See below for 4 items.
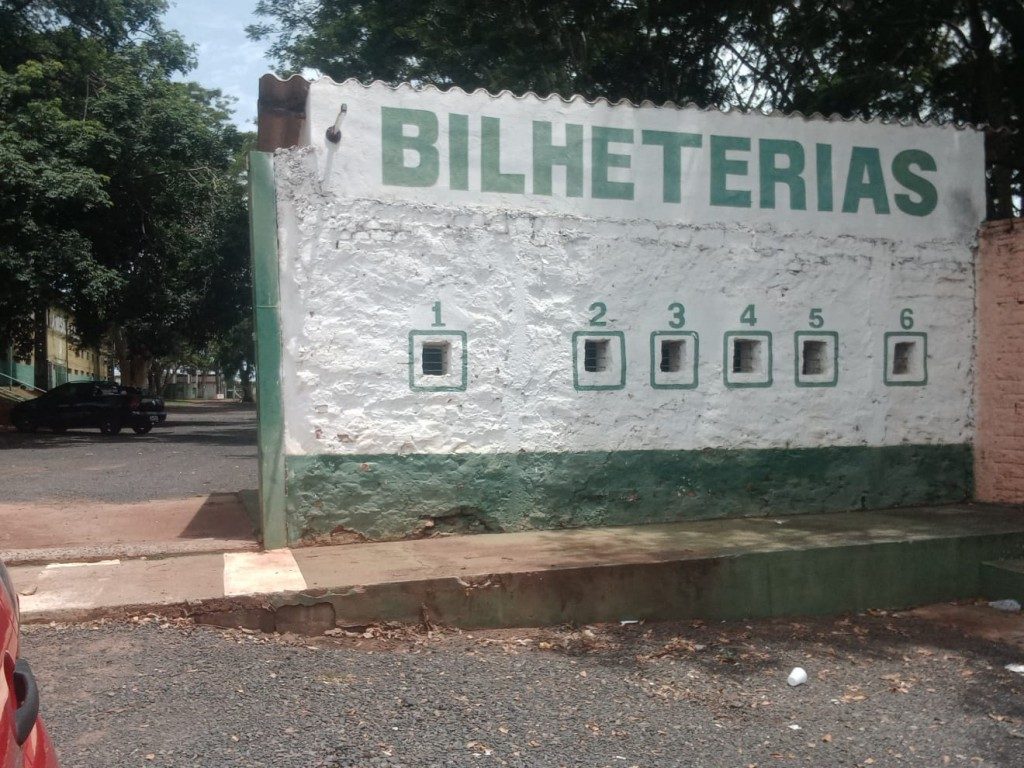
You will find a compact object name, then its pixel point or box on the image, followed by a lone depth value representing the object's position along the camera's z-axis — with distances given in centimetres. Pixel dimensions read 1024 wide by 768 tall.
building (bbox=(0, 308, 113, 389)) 3691
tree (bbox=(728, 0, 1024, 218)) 1146
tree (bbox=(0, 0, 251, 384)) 1691
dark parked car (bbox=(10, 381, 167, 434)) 2344
